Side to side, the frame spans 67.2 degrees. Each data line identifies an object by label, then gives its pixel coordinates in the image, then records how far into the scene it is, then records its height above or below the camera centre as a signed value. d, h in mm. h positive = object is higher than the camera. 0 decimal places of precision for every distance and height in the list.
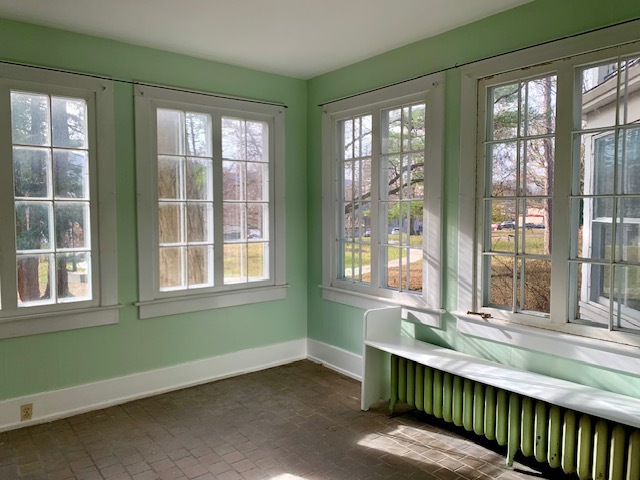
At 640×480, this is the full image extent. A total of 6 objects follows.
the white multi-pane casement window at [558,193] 2873 +181
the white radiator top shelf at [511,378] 2578 -1011
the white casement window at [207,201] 4266 +200
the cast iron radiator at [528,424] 2566 -1264
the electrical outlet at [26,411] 3719 -1461
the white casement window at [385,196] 3965 +226
